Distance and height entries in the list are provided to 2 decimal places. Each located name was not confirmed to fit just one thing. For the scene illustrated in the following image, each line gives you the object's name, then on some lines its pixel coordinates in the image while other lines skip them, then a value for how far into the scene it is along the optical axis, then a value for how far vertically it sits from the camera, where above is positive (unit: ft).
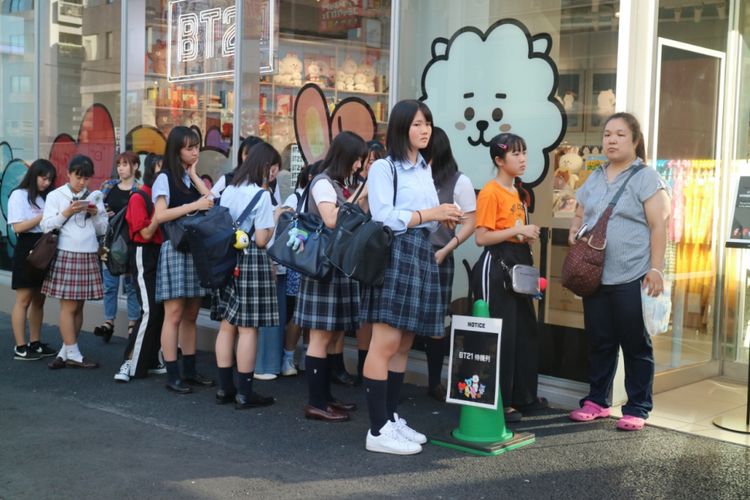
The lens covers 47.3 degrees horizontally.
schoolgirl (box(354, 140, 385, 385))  20.65 -0.13
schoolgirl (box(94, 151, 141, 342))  25.55 -1.16
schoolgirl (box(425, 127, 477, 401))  18.37 -0.37
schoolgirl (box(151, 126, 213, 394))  21.16 -0.99
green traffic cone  16.81 -4.92
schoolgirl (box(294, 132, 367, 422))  18.08 -2.56
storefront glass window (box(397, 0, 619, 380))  20.58 +2.27
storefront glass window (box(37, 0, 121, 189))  34.04 +3.78
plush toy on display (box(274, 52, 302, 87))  27.58 +3.49
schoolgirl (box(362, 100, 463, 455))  16.07 -1.56
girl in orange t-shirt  18.19 -1.71
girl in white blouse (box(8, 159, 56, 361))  25.93 -2.21
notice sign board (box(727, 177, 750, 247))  19.08 -0.60
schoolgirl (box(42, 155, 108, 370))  24.36 -2.31
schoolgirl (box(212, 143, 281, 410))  19.65 -2.35
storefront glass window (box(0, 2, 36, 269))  38.65 +3.37
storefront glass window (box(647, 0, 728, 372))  21.91 +0.78
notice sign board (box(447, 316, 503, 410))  16.55 -3.49
